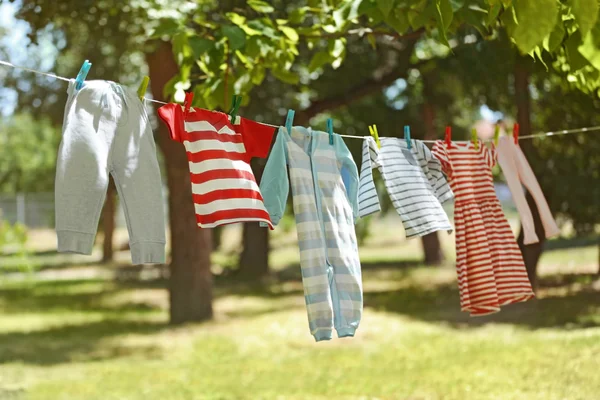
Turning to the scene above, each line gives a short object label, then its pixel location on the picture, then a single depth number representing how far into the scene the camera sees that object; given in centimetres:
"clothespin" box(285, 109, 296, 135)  373
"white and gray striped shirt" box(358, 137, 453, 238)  394
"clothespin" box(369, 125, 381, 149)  409
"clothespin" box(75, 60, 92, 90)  310
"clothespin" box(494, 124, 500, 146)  440
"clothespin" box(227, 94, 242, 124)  356
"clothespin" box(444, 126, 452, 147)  443
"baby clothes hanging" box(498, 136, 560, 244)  457
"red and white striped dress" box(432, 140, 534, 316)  443
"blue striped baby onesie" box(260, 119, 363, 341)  362
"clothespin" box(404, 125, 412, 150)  425
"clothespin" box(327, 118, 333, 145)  388
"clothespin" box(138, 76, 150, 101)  329
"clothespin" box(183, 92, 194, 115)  346
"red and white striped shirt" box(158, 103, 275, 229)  336
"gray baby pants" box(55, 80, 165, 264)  301
